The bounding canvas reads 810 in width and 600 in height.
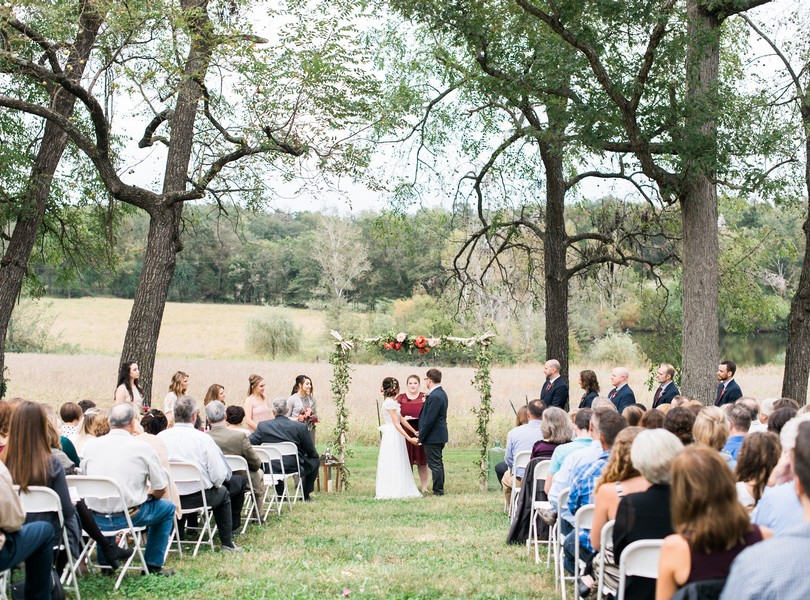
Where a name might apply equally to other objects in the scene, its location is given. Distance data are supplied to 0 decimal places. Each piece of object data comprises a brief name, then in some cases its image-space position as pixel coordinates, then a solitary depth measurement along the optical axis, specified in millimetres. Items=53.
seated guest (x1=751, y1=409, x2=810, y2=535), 3971
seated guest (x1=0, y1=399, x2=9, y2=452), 6414
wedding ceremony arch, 13371
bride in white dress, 12328
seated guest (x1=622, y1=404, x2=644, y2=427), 6746
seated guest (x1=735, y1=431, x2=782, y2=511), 4715
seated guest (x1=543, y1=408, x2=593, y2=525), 6714
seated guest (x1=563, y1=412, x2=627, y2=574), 5590
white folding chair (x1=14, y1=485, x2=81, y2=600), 5391
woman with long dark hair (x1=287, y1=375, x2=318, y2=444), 12289
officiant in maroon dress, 12789
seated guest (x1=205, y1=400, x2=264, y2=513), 8555
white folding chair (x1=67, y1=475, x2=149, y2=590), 6184
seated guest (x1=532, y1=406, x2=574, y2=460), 7766
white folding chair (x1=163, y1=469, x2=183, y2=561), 7007
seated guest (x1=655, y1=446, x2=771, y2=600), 3322
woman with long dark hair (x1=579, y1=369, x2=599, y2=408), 10875
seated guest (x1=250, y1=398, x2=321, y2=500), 10586
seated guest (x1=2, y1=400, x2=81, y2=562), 5367
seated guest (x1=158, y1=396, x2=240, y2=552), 7633
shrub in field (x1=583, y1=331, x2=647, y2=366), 29531
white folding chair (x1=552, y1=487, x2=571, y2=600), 6188
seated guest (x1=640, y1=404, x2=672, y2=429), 6255
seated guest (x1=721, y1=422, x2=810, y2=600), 2812
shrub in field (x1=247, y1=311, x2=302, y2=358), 45188
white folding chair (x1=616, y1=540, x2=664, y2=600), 4258
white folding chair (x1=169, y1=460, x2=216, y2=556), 7413
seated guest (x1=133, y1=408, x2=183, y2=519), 7066
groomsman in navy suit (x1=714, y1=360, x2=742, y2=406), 10844
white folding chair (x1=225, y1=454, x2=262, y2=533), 8469
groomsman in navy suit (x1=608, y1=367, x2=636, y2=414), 10703
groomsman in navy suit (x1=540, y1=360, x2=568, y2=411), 11867
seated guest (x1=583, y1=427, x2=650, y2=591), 4801
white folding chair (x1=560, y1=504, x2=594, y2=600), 5395
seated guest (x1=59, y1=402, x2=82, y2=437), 7523
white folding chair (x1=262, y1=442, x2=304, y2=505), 10166
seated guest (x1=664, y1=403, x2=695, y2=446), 5938
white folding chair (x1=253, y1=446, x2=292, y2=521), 9461
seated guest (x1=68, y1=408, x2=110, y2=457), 7156
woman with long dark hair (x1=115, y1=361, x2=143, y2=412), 10820
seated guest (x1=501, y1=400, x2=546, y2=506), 9234
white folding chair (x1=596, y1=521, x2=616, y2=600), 4660
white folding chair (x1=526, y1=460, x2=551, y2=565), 7211
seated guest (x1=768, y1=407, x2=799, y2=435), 6305
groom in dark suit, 12211
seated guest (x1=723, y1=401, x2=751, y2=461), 6551
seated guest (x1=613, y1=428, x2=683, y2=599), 4277
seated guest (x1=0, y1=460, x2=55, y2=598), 4730
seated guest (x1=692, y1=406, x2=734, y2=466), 5629
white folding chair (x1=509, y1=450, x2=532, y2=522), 8617
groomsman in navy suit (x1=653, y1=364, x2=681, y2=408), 11008
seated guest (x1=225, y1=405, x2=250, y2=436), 8727
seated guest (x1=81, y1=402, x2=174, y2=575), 6516
